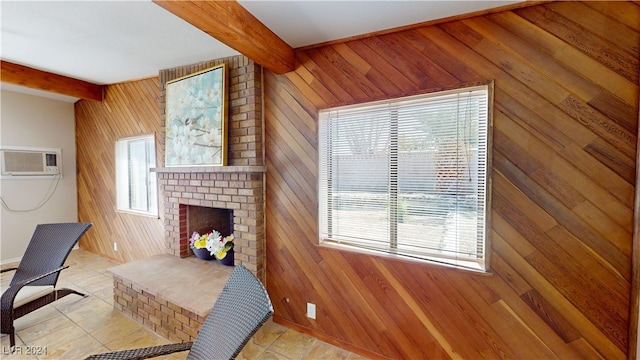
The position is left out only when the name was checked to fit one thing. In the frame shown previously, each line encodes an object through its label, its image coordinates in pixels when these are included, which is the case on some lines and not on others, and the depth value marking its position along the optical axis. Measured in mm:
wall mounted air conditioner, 3691
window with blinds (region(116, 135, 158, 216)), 3494
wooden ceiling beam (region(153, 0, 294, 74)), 1346
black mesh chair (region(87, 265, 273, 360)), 1096
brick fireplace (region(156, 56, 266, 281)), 2340
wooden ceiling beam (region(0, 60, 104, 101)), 2820
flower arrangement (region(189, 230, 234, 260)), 2648
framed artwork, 2449
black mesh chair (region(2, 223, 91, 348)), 2145
